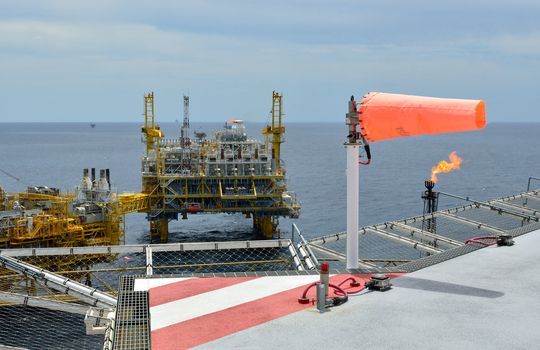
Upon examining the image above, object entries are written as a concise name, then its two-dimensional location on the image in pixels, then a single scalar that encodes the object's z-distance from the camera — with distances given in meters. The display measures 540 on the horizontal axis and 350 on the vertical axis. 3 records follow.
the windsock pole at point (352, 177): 15.99
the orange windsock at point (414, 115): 13.84
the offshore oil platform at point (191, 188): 63.56
